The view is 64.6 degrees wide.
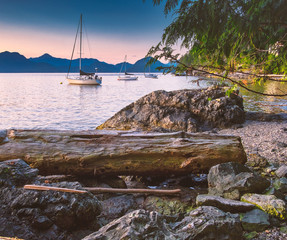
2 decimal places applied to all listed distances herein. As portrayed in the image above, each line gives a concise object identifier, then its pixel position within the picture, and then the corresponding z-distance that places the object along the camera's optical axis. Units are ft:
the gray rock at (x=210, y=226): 7.77
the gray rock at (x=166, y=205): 11.65
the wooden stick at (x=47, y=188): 9.80
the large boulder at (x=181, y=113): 30.89
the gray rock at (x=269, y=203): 9.59
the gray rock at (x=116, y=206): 11.21
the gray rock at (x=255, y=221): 9.13
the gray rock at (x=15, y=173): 10.66
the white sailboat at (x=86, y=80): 184.24
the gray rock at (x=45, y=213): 8.82
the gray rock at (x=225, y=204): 10.03
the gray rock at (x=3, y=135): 14.73
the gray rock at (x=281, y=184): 12.44
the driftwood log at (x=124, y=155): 13.84
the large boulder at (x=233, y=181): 11.66
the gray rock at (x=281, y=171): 14.38
